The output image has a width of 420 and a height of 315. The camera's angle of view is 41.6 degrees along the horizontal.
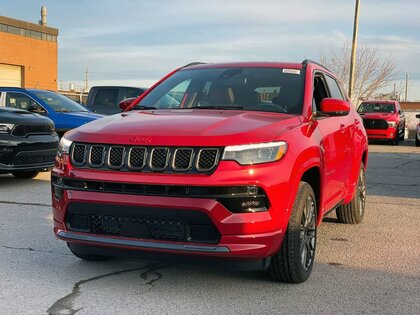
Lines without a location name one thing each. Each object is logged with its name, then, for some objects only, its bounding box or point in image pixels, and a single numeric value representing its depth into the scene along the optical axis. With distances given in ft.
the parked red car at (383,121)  70.49
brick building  168.85
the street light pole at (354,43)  79.97
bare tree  130.31
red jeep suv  11.82
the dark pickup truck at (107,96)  51.85
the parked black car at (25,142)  28.22
